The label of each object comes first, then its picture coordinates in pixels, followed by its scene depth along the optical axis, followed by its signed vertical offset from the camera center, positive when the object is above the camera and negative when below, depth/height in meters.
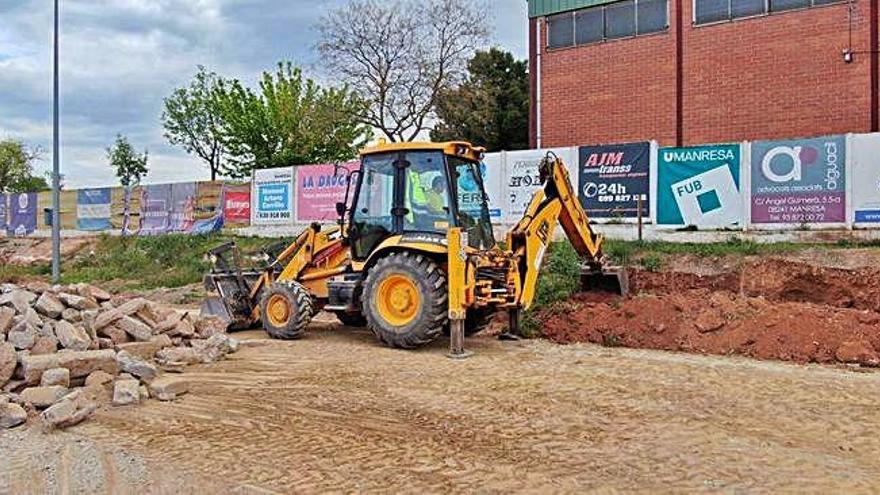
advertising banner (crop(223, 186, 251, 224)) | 28.88 +1.49
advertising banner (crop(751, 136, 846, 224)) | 17.11 +1.45
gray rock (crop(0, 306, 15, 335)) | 9.03 -0.84
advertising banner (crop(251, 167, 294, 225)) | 27.50 +1.75
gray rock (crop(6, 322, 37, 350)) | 8.73 -1.01
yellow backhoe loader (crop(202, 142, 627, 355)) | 10.40 -0.09
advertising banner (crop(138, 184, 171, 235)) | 31.17 +1.44
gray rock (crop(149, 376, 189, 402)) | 8.04 -1.48
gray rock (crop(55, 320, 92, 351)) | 9.05 -1.05
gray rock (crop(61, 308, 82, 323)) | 9.97 -0.88
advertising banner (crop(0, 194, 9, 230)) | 38.12 +1.61
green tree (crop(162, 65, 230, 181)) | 48.66 +7.71
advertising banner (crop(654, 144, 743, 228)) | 18.30 +1.40
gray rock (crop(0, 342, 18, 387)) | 7.85 -1.17
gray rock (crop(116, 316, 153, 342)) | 10.18 -1.06
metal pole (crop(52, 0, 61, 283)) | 21.87 +1.71
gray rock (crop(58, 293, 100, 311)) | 10.50 -0.75
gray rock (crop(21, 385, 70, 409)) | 7.40 -1.41
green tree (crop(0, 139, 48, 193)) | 55.84 +5.50
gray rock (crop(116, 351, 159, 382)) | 8.53 -1.31
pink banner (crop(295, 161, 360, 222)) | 25.73 +1.80
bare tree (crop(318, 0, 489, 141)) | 32.69 +7.29
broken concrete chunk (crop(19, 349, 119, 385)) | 7.91 -1.21
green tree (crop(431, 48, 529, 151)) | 33.62 +6.28
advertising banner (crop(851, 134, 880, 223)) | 16.69 +1.45
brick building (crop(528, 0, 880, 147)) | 22.78 +5.55
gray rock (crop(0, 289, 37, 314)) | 9.77 -0.68
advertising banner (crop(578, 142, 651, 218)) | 19.52 +1.69
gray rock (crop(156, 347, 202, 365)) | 9.71 -1.37
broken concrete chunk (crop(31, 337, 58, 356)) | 8.70 -1.11
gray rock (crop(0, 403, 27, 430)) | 7.02 -1.52
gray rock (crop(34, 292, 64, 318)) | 9.98 -0.78
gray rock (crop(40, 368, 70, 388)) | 7.77 -1.30
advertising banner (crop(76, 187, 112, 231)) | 33.16 +1.54
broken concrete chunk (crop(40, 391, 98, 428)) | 6.96 -1.48
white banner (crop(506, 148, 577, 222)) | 21.25 +1.81
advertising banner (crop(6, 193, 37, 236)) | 36.59 +1.46
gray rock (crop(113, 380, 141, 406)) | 7.73 -1.45
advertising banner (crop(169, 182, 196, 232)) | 30.34 +1.51
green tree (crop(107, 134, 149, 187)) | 51.59 +5.39
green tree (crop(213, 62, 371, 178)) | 35.28 +5.57
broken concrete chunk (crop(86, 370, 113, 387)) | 8.03 -1.36
